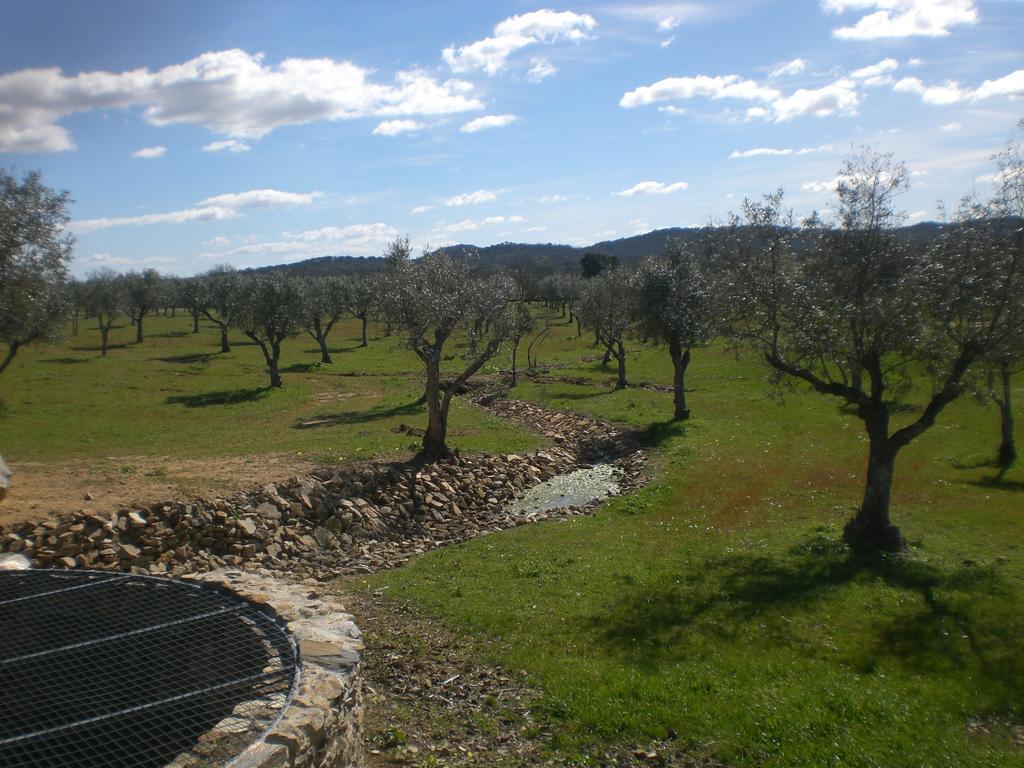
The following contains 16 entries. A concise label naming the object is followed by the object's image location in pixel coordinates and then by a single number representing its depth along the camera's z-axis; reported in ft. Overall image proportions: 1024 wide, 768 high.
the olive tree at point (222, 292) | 218.28
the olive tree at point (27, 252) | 63.21
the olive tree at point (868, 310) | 49.29
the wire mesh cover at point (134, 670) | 23.82
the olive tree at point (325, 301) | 202.90
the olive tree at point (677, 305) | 112.68
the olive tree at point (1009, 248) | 48.37
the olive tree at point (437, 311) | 85.61
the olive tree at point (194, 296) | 251.80
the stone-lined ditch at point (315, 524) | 51.80
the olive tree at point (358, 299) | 228.63
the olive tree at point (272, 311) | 160.45
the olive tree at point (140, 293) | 251.44
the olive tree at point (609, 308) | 146.51
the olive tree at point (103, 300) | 221.25
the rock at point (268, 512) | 61.22
